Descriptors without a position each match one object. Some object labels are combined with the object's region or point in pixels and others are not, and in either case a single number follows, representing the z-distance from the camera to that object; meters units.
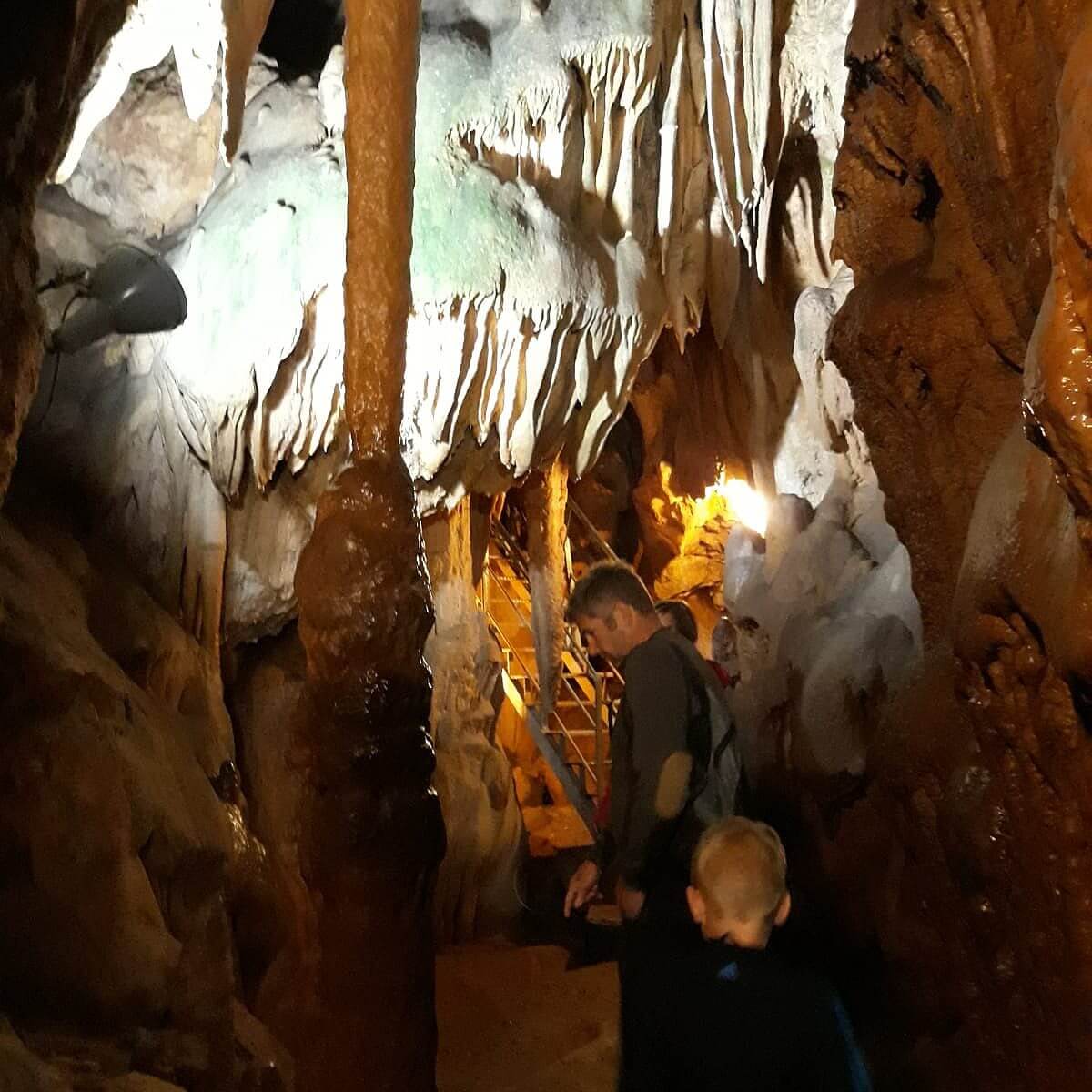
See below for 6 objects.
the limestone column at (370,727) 1.72
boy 1.32
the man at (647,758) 2.13
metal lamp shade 3.62
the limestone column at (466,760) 4.91
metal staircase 5.50
